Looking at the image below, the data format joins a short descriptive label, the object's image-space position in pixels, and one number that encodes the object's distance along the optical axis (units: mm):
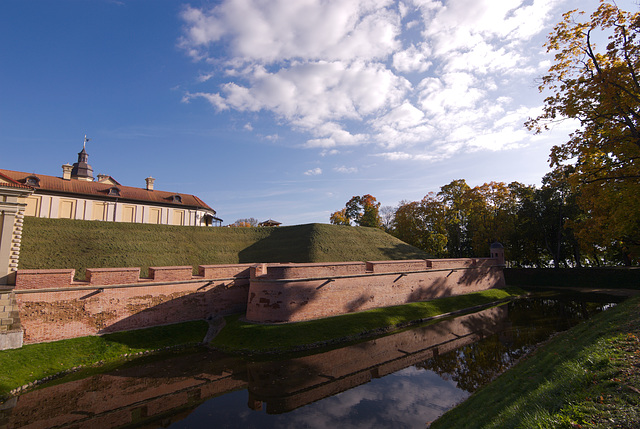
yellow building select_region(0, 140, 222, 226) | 30891
